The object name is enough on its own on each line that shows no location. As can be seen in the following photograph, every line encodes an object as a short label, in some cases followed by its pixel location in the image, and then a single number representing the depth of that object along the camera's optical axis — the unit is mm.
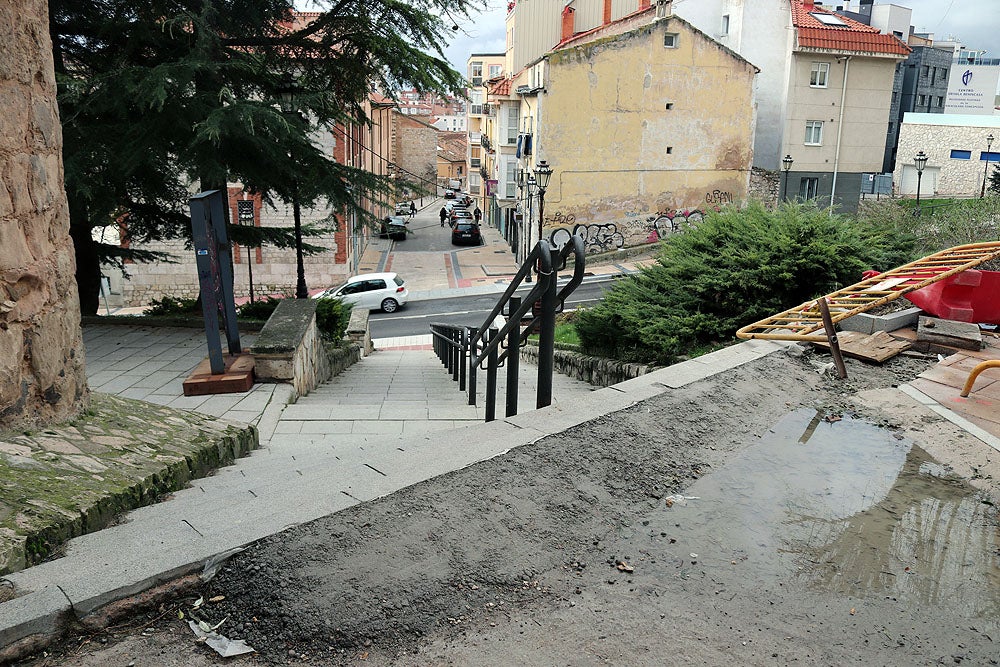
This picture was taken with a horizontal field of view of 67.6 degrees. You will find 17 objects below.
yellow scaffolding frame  7212
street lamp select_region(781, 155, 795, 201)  32062
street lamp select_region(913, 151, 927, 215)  31969
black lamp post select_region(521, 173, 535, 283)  31312
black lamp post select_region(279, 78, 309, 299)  10695
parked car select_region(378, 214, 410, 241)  41572
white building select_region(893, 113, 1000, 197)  46125
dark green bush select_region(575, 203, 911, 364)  8383
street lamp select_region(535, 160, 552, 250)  26125
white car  25578
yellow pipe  5090
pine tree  9719
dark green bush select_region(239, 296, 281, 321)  11508
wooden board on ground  6480
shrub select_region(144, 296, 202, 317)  12047
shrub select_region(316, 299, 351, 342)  11227
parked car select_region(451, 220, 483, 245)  41938
